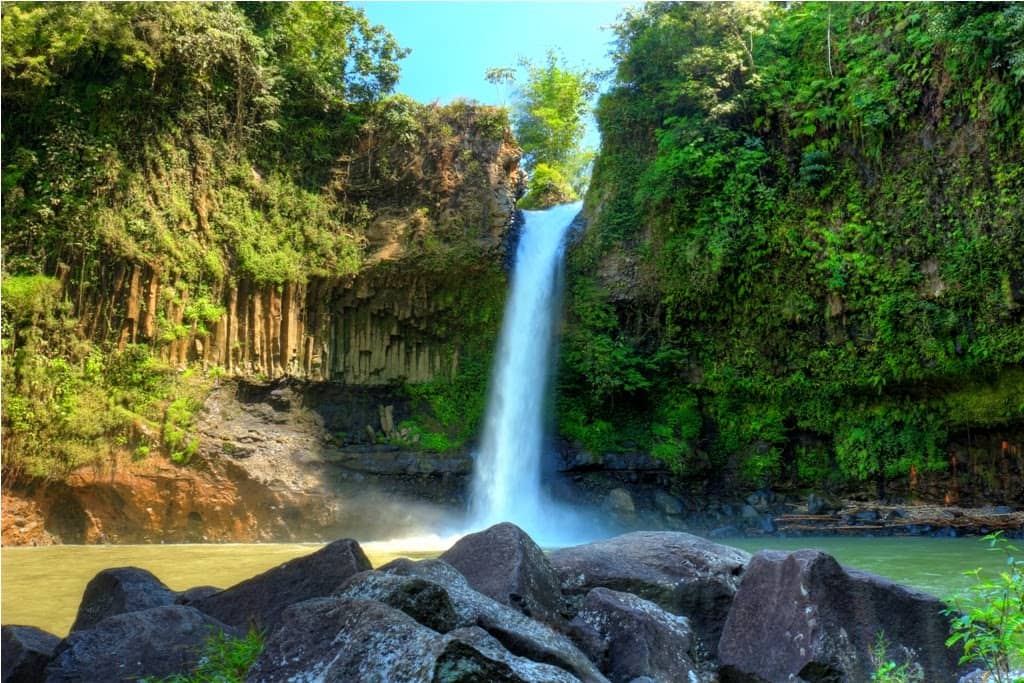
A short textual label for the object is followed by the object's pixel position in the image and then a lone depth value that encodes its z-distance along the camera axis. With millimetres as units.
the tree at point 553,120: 35969
